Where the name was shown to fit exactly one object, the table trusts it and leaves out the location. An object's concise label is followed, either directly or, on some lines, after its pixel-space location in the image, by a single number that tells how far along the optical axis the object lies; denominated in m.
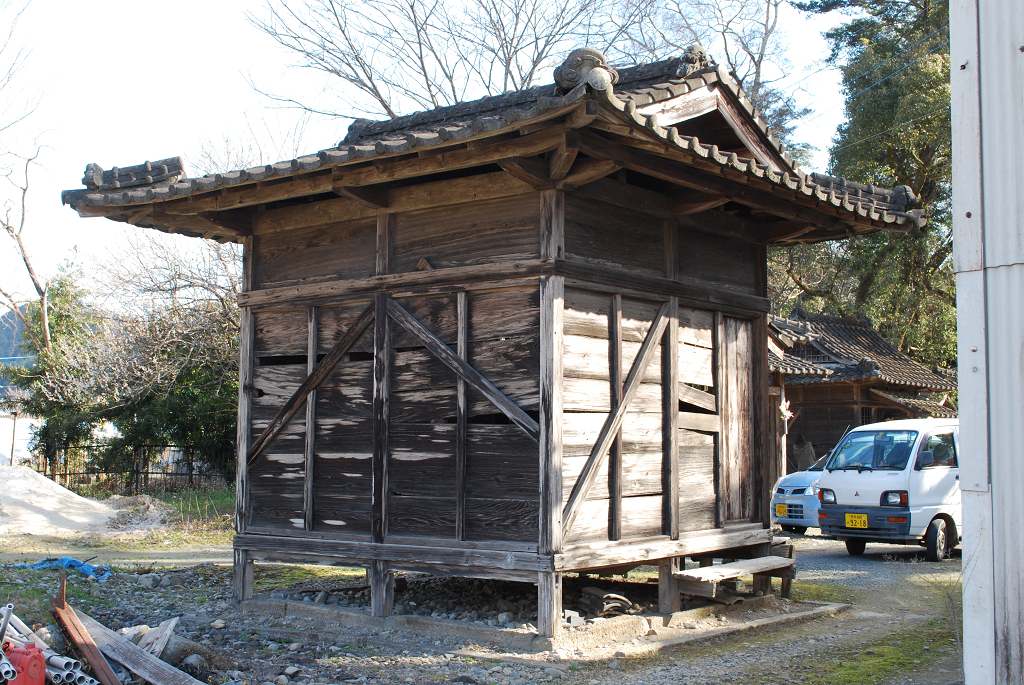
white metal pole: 3.79
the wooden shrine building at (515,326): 6.50
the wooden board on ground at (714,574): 7.35
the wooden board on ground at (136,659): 5.36
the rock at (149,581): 8.96
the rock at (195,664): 5.76
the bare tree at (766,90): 26.30
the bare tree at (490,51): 20.31
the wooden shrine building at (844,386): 21.78
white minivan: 12.16
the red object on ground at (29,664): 4.86
